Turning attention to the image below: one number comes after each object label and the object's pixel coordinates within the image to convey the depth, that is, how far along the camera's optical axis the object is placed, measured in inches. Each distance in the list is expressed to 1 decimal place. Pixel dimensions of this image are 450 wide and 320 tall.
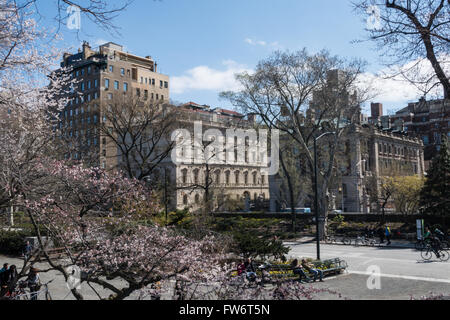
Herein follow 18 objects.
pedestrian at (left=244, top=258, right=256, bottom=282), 611.5
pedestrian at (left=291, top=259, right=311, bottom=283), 660.1
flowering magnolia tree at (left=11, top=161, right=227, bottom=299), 360.5
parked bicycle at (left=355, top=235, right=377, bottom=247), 1240.8
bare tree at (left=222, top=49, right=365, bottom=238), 1264.8
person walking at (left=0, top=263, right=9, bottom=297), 544.0
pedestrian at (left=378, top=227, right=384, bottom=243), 1263.4
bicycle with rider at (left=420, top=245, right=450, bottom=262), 869.8
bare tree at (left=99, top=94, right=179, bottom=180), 1513.3
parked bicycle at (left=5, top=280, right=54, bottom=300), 394.7
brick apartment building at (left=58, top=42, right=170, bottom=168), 2847.0
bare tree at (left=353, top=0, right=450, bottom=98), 366.6
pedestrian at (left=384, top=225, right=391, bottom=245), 1218.4
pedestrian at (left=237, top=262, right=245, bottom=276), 576.4
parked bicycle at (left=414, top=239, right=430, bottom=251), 957.2
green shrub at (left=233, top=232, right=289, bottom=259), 719.7
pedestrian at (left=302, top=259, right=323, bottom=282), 690.5
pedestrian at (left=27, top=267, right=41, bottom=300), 466.6
